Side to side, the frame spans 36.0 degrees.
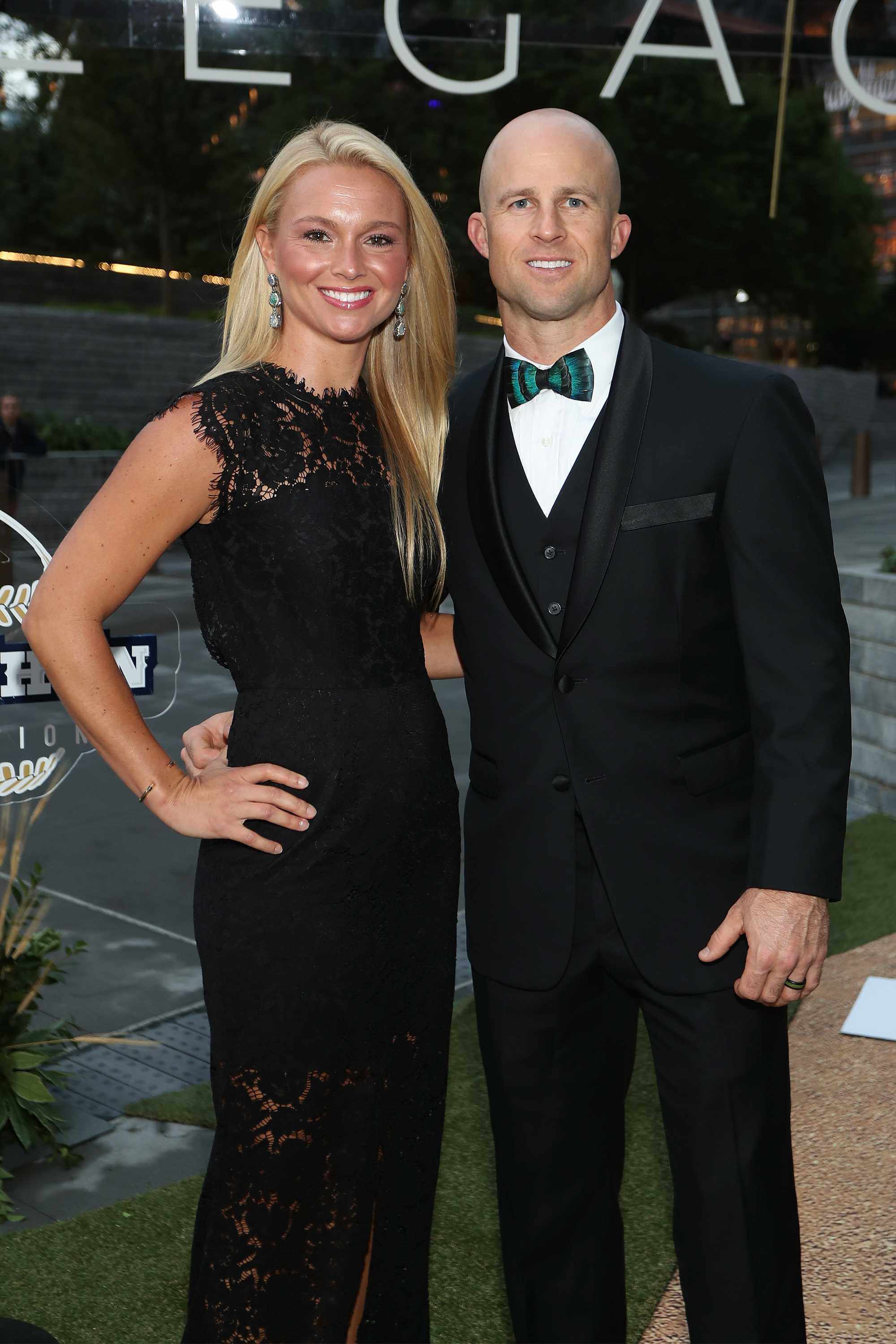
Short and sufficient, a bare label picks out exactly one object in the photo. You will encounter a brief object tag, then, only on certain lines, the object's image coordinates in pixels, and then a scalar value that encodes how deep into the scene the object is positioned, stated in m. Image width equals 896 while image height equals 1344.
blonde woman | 2.45
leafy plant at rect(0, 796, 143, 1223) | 4.04
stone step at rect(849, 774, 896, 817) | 7.59
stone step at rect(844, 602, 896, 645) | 7.45
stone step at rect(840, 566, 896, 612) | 7.45
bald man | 2.40
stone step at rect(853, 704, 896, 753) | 7.50
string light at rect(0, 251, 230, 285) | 34.19
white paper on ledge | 4.84
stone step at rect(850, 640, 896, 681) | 7.45
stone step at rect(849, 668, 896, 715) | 7.46
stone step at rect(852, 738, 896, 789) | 7.57
